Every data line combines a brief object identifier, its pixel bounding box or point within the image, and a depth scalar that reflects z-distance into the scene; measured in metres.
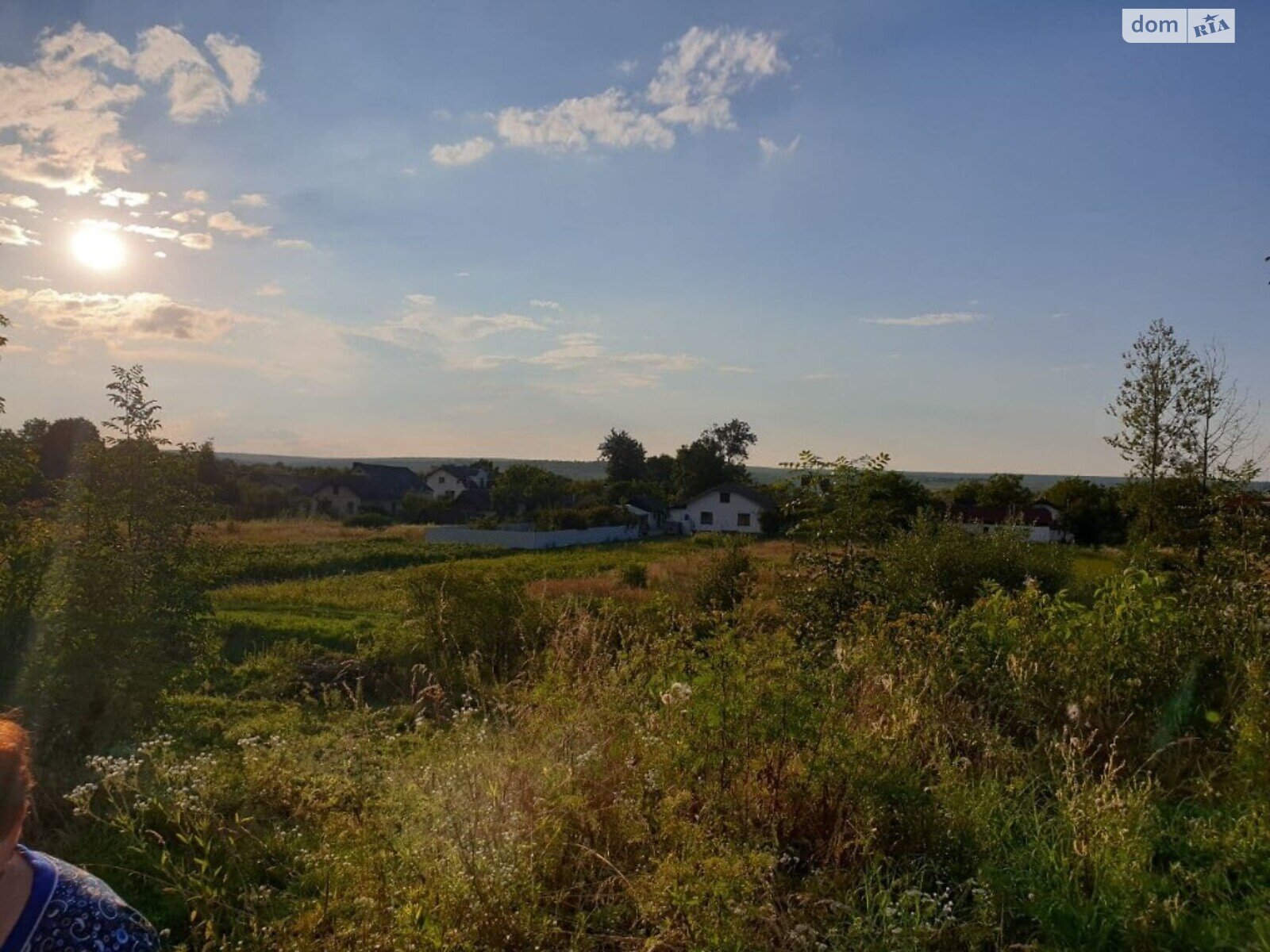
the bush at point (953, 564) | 9.83
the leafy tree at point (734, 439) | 83.50
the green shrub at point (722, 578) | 13.57
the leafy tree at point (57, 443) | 39.10
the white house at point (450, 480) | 79.00
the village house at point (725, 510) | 57.12
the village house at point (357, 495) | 61.47
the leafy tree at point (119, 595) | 5.70
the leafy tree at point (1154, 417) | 15.13
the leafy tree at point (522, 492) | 58.72
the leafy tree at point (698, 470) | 68.08
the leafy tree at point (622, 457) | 75.88
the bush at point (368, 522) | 48.20
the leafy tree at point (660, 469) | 77.06
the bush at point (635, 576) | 18.93
